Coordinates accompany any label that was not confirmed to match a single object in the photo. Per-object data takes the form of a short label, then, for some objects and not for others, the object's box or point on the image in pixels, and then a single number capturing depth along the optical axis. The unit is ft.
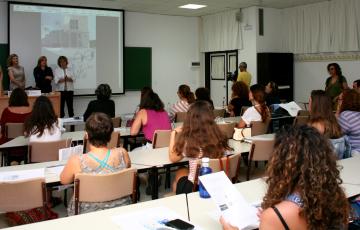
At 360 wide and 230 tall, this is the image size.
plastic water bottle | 9.23
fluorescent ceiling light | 34.51
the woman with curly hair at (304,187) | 5.42
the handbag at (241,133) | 15.24
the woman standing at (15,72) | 29.12
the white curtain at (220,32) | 36.55
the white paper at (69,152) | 11.50
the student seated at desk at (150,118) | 16.71
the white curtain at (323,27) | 30.68
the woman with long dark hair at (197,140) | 10.83
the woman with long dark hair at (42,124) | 14.97
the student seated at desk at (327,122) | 12.67
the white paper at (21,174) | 10.07
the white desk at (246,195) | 7.20
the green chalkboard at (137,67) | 36.24
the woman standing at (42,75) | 30.42
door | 38.45
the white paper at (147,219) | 6.77
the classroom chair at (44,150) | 14.17
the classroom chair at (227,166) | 10.21
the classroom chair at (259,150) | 13.30
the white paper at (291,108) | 22.29
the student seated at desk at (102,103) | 19.92
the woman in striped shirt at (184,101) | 22.08
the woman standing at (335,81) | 27.58
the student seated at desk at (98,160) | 9.28
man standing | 33.45
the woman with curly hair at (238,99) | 22.98
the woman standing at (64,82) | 31.42
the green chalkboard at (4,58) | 30.27
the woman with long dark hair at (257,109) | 18.19
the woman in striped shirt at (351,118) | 13.93
